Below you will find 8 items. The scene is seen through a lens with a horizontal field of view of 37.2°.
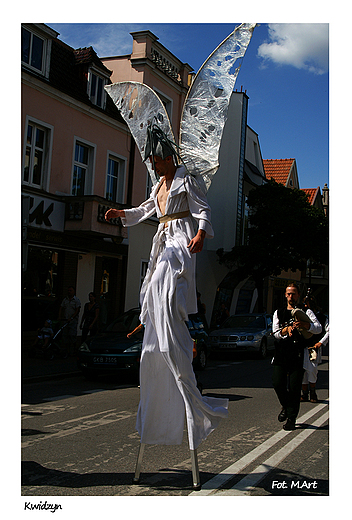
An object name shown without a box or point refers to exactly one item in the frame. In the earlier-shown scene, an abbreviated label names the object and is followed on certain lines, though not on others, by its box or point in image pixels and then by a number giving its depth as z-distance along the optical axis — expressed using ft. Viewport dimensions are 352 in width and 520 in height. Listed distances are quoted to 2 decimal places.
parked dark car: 35.96
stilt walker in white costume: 12.22
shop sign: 52.11
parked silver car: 56.75
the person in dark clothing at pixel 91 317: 50.98
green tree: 79.87
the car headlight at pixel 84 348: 37.59
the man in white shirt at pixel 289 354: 21.71
